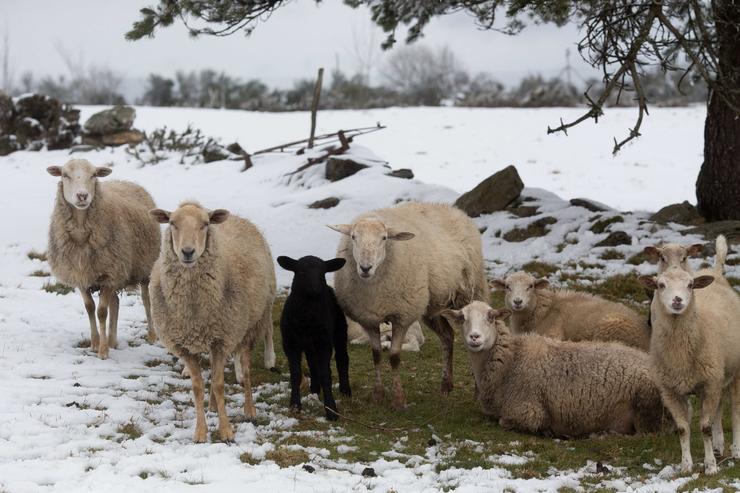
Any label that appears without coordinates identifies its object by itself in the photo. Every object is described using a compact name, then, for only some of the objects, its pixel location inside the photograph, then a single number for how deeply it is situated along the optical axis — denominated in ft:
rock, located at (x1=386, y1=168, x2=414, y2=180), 62.74
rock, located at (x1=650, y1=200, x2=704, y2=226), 44.09
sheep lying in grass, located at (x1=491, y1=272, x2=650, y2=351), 26.45
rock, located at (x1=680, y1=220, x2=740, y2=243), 40.74
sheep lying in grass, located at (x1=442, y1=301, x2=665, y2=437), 22.91
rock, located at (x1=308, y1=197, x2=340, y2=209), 54.80
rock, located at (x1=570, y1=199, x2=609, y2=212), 48.96
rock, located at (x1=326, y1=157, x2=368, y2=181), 61.62
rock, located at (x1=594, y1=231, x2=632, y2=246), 43.16
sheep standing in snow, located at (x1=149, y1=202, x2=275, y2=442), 21.20
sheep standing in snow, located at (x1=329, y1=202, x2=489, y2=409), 25.30
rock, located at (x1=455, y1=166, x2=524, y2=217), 50.06
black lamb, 23.68
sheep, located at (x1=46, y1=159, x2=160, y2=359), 28.14
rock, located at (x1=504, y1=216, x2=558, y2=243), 46.37
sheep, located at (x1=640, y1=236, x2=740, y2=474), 18.99
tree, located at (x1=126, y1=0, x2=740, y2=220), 30.14
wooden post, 72.69
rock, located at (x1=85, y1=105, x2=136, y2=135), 91.04
